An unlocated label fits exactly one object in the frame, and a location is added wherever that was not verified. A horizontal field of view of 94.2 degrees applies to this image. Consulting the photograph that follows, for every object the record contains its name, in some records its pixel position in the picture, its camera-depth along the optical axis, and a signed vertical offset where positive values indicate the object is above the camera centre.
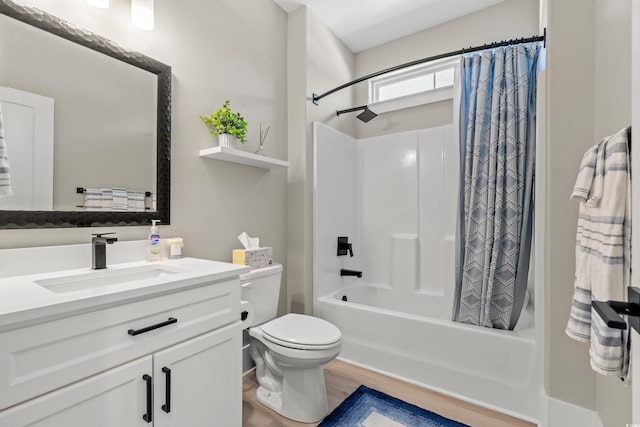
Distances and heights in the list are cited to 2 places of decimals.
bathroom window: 2.64 +1.28
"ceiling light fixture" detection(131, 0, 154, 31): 1.40 +0.94
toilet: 1.54 -0.74
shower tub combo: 1.70 -0.53
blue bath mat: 1.57 -1.10
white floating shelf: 1.69 +0.34
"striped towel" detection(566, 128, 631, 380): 0.80 -0.09
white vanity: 0.74 -0.40
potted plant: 1.74 +0.53
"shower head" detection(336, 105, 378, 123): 2.49 +0.83
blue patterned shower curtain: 1.81 +0.16
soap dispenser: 1.42 -0.16
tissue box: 1.82 -0.28
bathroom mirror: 1.14 +0.45
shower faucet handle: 2.65 -0.30
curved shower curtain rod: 1.77 +1.07
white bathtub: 1.63 -0.86
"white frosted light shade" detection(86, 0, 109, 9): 1.28 +0.90
